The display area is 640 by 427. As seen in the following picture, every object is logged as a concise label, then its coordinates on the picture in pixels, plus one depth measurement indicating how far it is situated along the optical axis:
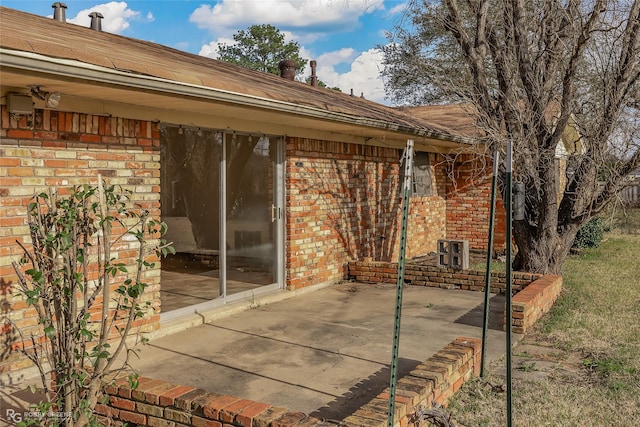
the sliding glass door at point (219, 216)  6.44
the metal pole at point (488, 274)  4.99
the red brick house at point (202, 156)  4.52
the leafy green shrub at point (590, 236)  14.38
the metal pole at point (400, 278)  3.24
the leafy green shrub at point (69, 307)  3.68
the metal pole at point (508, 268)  3.93
